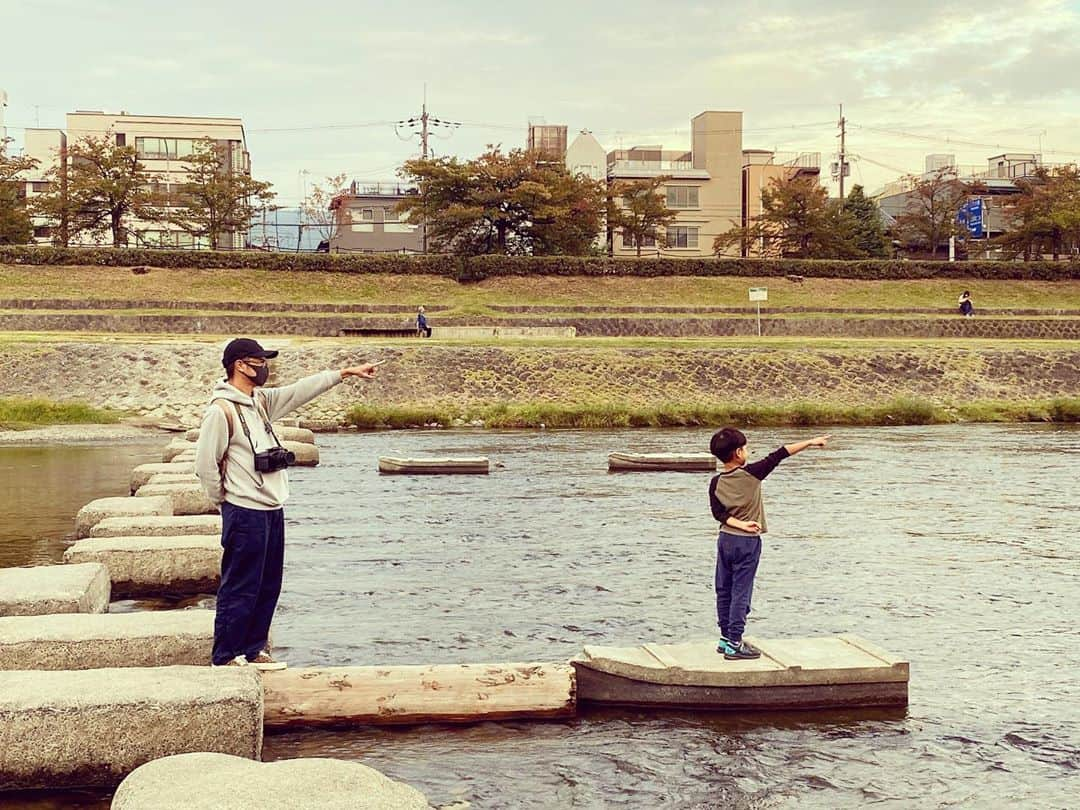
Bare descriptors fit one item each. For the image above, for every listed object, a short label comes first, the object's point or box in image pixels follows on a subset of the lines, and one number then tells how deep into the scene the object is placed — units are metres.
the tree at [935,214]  77.69
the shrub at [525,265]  60.75
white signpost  46.84
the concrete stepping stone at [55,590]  9.73
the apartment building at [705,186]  84.25
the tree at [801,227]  72.38
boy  9.08
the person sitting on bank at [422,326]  49.50
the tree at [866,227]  77.69
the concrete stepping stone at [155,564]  12.32
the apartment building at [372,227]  93.38
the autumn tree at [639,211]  70.81
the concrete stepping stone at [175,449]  24.97
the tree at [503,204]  65.88
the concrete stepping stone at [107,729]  7.09
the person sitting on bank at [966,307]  57.81
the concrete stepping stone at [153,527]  13.57
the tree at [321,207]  102.00
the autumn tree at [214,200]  68.56
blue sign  86.12
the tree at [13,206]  64.62
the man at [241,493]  8.48
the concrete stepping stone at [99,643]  8.48
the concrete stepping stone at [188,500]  16.92
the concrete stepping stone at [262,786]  5.67
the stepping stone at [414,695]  8.38
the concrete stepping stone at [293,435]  29.64
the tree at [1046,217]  70.44
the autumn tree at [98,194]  65.25
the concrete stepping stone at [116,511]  14.86
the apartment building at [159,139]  90.50
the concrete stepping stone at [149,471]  20.18
